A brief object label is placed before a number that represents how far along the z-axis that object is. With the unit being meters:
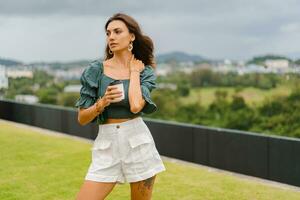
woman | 3.26
